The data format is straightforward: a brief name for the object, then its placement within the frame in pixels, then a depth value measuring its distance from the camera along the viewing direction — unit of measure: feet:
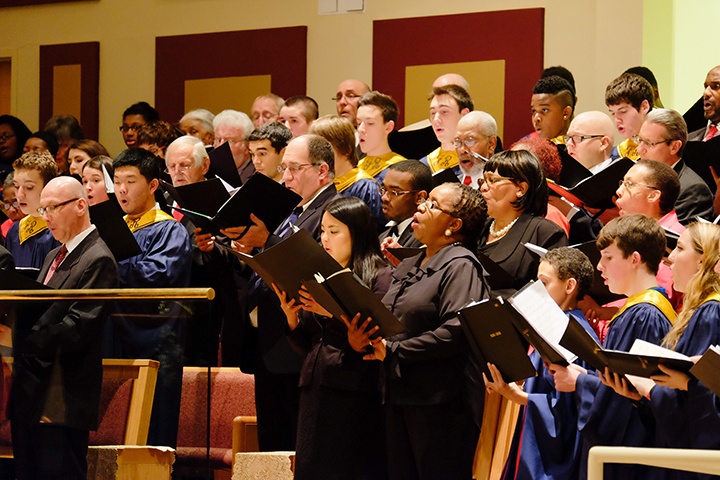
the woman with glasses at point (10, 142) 48.83
